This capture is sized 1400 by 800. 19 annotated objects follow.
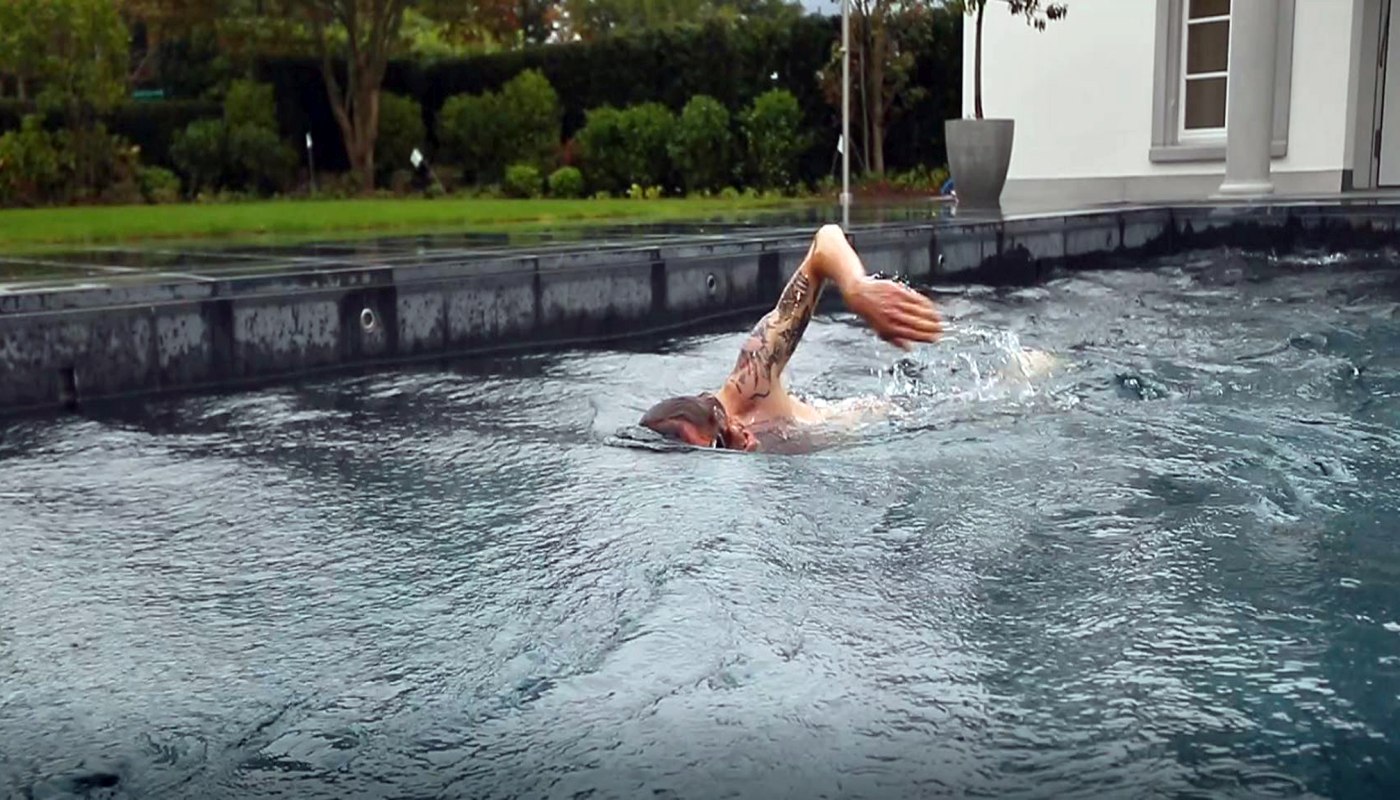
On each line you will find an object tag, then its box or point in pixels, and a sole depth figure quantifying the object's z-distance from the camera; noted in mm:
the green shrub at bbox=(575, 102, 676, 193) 17516
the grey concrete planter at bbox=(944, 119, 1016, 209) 11344
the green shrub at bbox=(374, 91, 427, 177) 20547
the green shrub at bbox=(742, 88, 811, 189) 17078
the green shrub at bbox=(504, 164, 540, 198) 17672
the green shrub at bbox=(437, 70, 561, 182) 19344
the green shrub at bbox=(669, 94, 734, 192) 17203
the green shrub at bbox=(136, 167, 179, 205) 17297
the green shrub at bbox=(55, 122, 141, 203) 16828
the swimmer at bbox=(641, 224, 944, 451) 3920
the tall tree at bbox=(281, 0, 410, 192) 19594
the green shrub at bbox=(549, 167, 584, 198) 17578
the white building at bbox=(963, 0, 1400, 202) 11289
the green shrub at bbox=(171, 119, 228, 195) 18641
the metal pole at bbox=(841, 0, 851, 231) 10766
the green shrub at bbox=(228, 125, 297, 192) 18734
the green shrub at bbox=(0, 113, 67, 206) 15734
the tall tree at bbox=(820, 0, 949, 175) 16656
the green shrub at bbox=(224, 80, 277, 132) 19219
